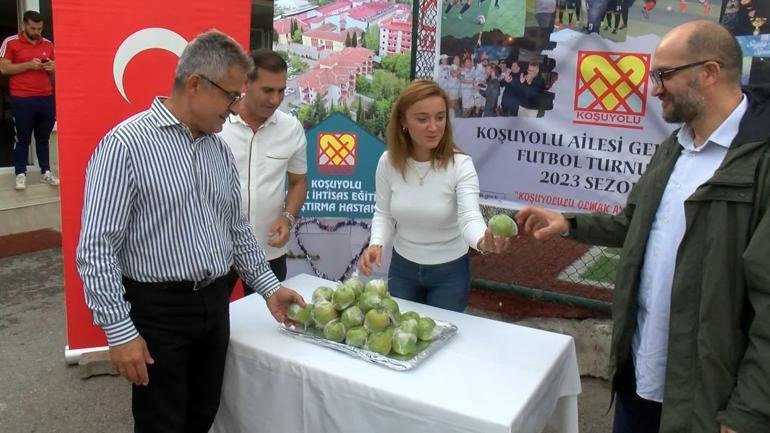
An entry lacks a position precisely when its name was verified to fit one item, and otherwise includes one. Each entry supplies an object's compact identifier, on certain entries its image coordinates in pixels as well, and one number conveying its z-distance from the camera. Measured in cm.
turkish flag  316
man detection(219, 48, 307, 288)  278
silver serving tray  193
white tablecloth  174
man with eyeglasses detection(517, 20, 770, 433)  151
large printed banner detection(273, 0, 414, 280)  365
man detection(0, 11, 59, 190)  637
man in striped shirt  181
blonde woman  267
